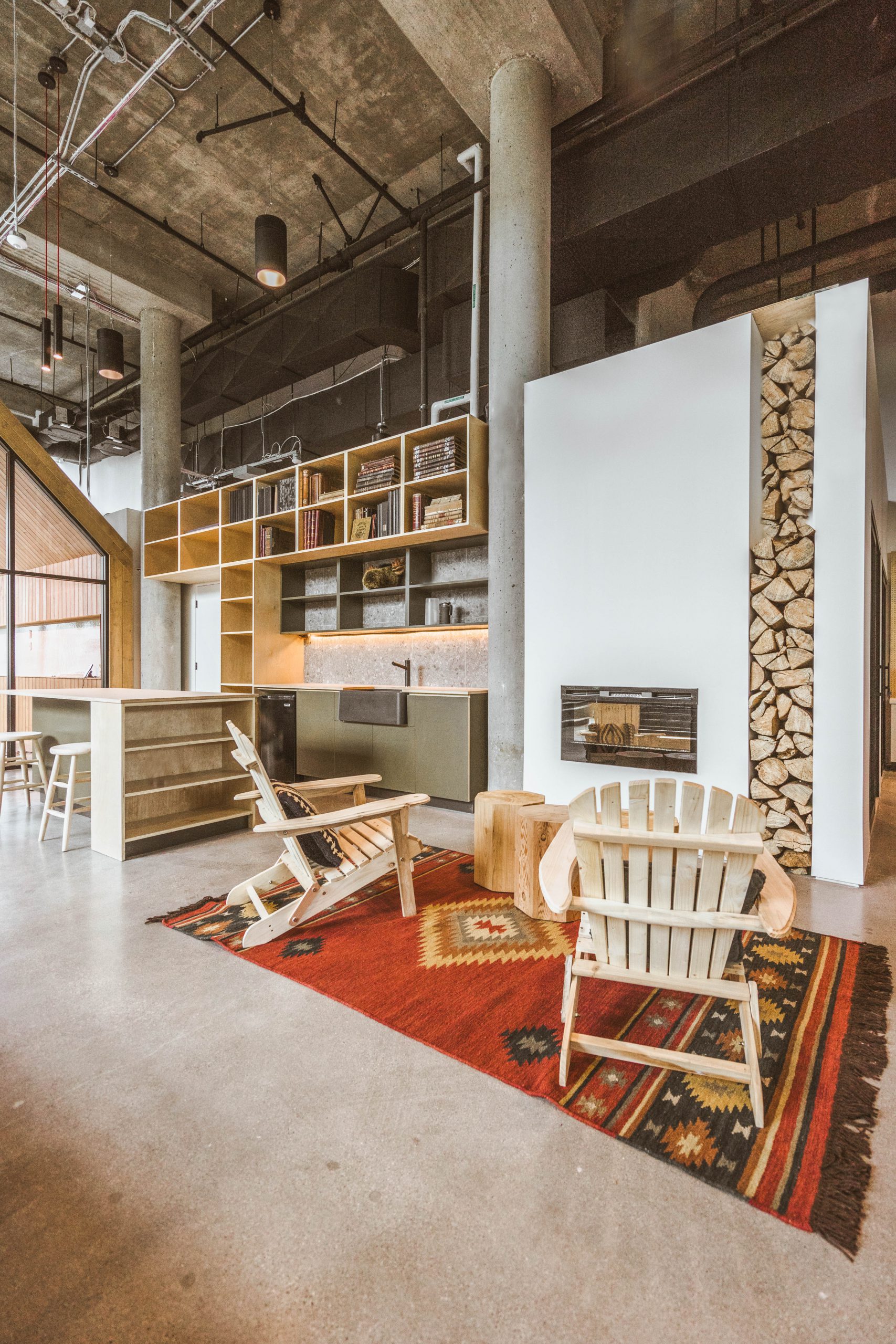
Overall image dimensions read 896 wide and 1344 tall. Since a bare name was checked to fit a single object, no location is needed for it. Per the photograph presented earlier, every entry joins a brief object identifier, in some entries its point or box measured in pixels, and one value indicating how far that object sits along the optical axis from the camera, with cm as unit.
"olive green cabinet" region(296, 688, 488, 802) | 483
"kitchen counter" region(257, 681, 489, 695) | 480
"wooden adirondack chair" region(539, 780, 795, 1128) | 156
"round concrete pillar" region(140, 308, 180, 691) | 721
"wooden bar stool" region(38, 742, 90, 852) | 393
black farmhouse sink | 519
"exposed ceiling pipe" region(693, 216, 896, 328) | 436
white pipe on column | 487
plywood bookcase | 510
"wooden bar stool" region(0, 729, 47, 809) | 464
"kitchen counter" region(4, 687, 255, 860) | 374
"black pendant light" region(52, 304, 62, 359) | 488
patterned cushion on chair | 275
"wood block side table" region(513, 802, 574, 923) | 290
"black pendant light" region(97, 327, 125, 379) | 605
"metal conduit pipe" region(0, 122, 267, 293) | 531
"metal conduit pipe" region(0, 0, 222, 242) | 389
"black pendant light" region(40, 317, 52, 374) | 514
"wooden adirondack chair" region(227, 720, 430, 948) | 258
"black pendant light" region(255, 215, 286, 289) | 430
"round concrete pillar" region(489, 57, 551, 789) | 419
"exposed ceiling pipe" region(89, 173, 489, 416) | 521
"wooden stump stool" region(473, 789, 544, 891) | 319
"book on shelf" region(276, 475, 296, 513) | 620
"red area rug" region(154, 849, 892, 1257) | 144
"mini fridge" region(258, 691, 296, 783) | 619
